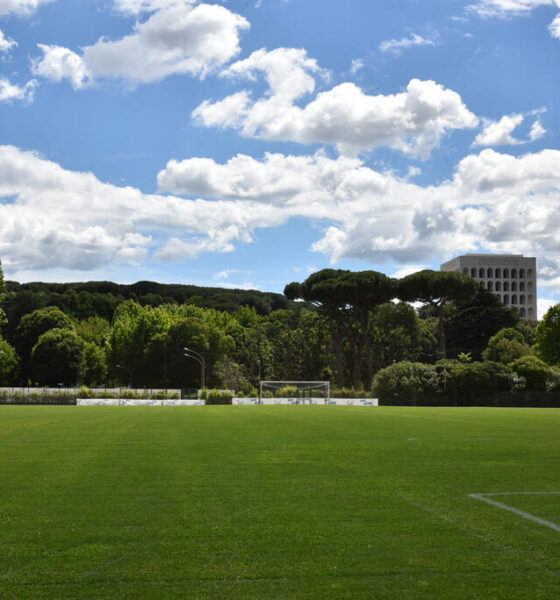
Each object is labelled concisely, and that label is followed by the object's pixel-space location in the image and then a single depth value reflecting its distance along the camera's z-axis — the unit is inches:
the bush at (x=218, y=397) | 2625.5
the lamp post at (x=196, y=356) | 3410.4
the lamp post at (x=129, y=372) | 3659.7
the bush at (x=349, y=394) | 2812.5
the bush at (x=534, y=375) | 2748.5
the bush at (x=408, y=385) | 2645.2
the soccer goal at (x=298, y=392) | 2701.8
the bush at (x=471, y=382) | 2625.5
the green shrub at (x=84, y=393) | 2630.4
